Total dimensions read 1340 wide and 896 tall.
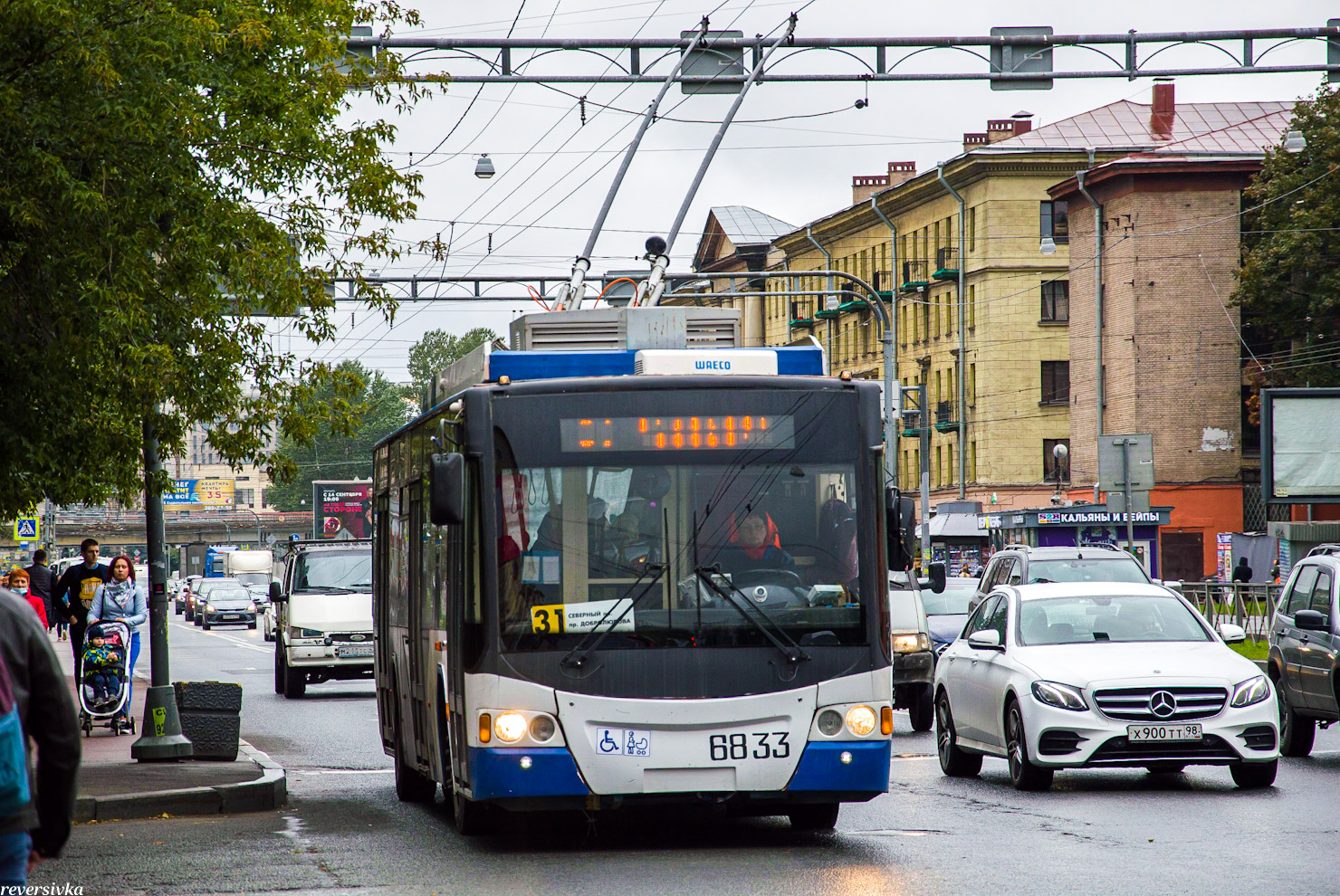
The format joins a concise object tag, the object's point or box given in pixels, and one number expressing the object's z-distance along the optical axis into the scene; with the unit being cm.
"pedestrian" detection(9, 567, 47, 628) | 3459
